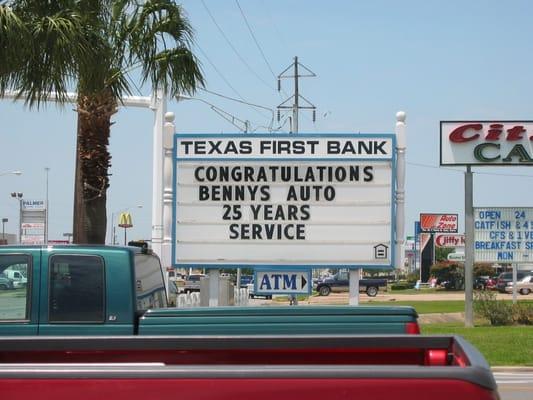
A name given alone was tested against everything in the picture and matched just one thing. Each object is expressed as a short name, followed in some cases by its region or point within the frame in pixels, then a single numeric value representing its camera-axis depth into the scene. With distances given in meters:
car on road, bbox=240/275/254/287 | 74.18
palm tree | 13.42
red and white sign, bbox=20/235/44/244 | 53.65
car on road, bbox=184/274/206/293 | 57.23
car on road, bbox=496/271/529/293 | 68.15
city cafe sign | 28.22
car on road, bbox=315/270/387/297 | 63.88
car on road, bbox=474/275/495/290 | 68.12
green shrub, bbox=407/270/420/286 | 99.88
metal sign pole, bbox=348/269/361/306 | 16.10
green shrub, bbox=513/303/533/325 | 27.83
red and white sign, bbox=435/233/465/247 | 93.62
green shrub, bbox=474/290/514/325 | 27.83
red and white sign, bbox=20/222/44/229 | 53.88
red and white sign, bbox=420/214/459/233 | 89.19
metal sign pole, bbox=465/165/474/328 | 26.22
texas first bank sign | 16.02
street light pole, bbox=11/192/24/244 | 52.72
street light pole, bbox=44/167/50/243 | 54.25
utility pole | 53.69
